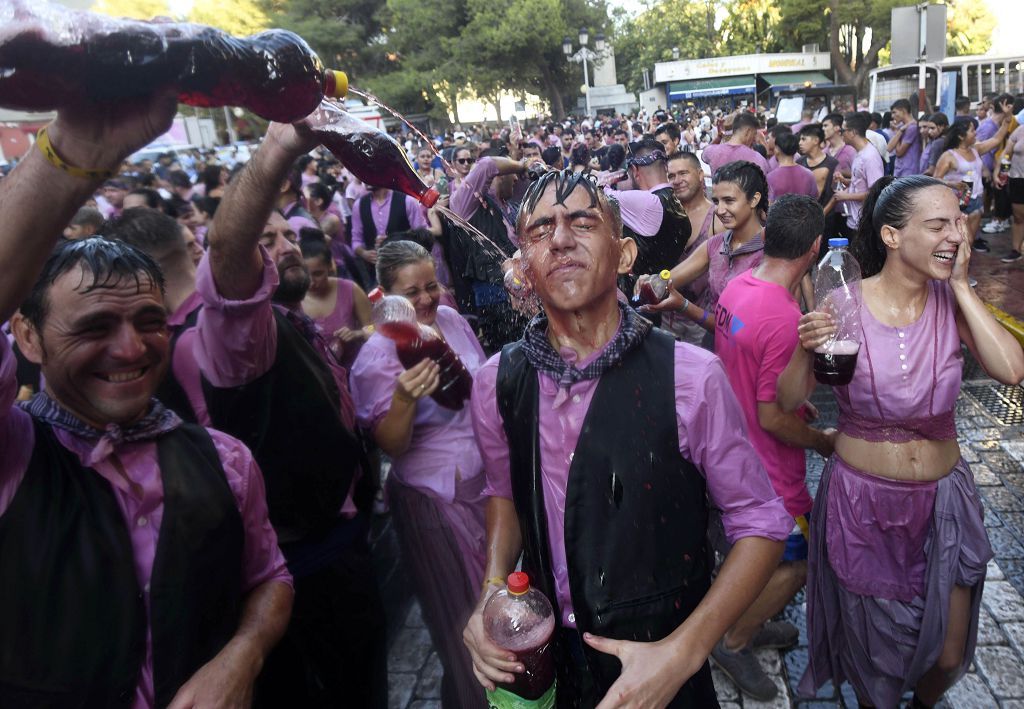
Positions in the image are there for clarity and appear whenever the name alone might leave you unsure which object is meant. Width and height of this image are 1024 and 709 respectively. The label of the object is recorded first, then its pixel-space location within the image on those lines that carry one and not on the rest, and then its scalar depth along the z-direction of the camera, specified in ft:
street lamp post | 76.84
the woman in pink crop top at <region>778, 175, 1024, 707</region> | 8.21
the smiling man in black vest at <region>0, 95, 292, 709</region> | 4.70
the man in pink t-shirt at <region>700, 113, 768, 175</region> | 23.22
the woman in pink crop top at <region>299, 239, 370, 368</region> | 14.14
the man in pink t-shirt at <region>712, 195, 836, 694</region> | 9.54
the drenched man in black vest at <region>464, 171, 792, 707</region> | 5.41
